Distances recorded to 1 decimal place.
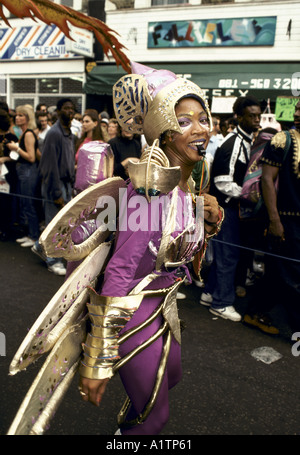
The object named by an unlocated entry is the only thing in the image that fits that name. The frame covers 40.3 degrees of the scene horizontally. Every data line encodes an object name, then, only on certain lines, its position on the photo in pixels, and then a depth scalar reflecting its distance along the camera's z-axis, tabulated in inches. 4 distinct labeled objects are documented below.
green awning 391.2
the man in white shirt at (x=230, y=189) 157.0
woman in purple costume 57.3
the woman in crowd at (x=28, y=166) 236.2
